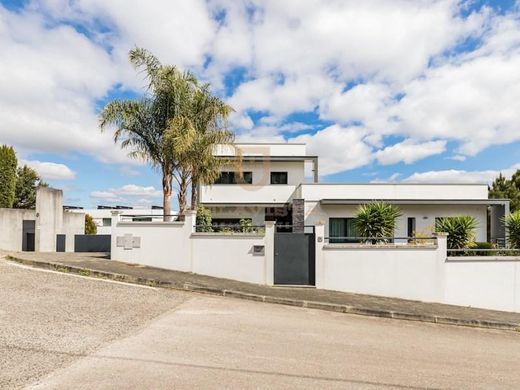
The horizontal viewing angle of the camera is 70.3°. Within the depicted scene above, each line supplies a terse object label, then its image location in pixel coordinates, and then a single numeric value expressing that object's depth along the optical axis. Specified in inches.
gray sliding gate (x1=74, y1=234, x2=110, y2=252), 810.2
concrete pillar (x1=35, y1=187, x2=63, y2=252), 797.9
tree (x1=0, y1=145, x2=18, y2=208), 888.3
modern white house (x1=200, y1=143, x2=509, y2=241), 760.3
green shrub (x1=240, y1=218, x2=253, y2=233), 485.5
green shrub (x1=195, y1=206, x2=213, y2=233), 500.1
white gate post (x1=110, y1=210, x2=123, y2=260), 515.8
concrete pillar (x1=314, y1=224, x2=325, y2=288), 462.3
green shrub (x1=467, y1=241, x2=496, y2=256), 496.1
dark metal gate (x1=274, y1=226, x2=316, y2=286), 466.6
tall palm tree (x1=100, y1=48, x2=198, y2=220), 574.2
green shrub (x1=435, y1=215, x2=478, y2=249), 499.5
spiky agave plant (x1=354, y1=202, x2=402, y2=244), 501.0
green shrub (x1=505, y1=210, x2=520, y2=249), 514.6
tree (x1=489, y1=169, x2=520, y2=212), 1136.1
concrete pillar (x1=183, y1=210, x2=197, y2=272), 487.5
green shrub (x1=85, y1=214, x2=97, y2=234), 1196.1
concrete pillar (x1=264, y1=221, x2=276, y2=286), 464.8
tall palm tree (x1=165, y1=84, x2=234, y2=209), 561.9
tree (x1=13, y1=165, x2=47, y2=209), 1334.9
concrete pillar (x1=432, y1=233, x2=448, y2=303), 459.2
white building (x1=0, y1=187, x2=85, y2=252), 796.0
